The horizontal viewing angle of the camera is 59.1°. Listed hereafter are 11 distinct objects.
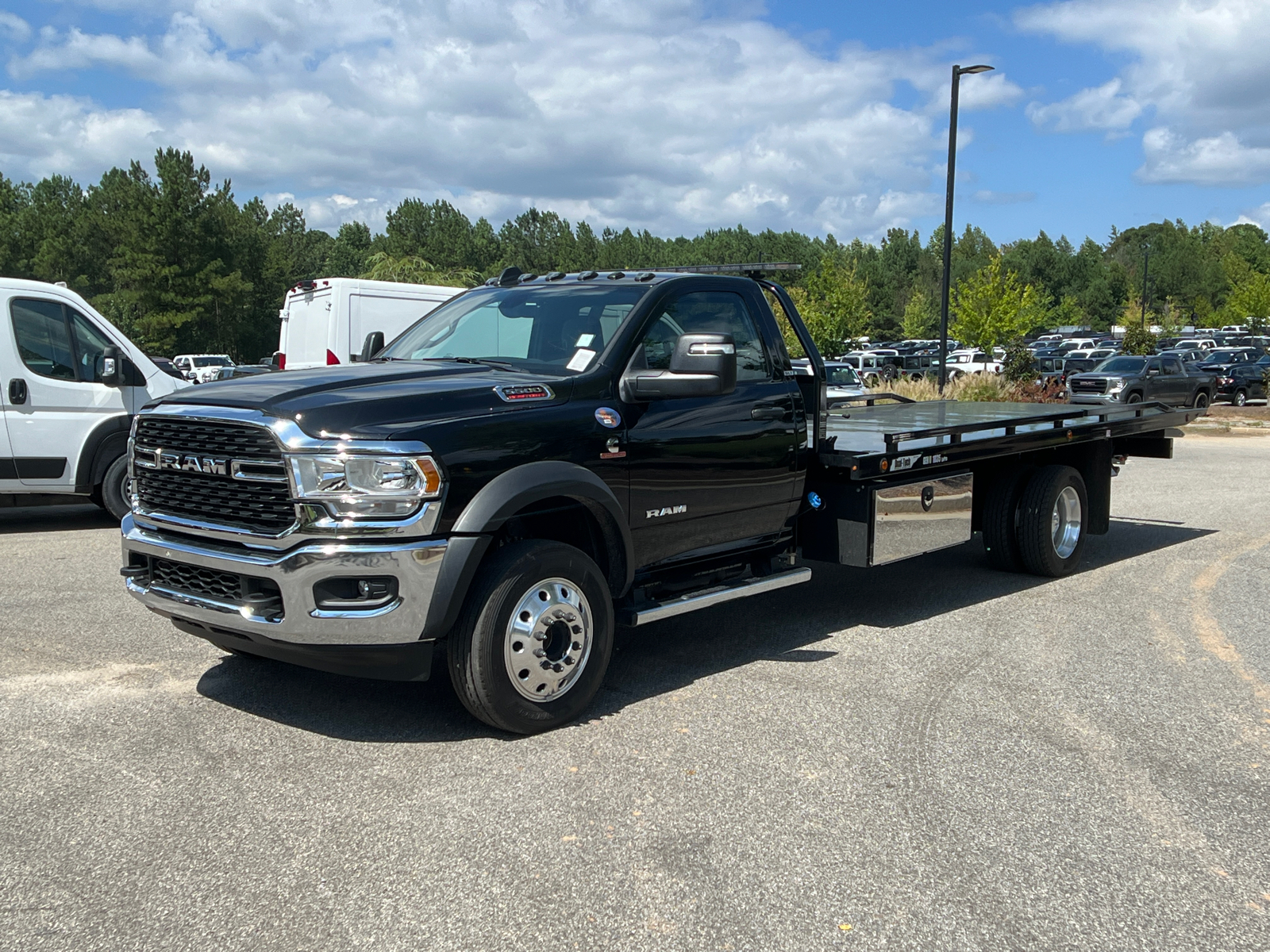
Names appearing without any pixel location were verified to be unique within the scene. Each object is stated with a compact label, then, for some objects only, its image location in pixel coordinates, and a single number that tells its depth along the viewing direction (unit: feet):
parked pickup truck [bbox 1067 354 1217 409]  95.20
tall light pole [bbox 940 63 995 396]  71.15
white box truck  49.88
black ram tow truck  14.06
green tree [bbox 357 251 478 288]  153.98
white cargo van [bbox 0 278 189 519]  31.60
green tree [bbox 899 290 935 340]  295.69
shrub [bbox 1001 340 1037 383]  103.76
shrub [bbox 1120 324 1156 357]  172.76
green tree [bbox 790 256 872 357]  136.67
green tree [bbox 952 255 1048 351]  139.03
